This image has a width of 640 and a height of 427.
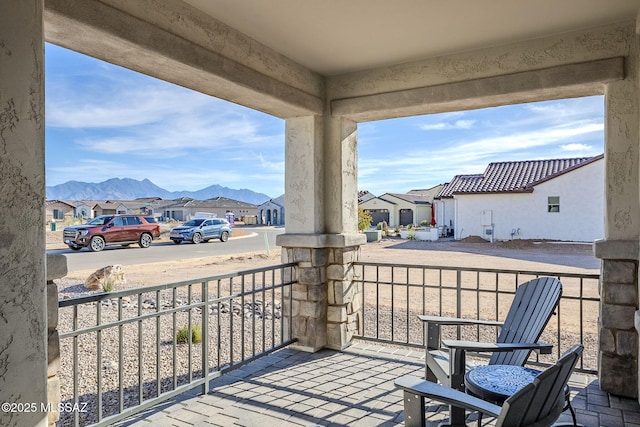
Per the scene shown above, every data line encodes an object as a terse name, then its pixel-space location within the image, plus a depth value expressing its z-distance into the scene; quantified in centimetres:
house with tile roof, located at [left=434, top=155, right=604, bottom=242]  1698
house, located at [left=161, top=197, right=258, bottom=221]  4172
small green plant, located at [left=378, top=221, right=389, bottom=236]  2299
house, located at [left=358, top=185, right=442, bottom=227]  3000
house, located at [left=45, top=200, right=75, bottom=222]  2999
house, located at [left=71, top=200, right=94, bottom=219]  3928
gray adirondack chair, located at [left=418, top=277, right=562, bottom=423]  224
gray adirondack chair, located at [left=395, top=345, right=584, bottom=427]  133
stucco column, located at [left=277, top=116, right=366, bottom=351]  384
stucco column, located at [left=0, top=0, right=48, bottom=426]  147
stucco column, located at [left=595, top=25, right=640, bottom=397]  279
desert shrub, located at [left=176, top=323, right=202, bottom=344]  460
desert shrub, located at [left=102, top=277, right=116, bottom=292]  792
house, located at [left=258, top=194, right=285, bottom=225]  4225
